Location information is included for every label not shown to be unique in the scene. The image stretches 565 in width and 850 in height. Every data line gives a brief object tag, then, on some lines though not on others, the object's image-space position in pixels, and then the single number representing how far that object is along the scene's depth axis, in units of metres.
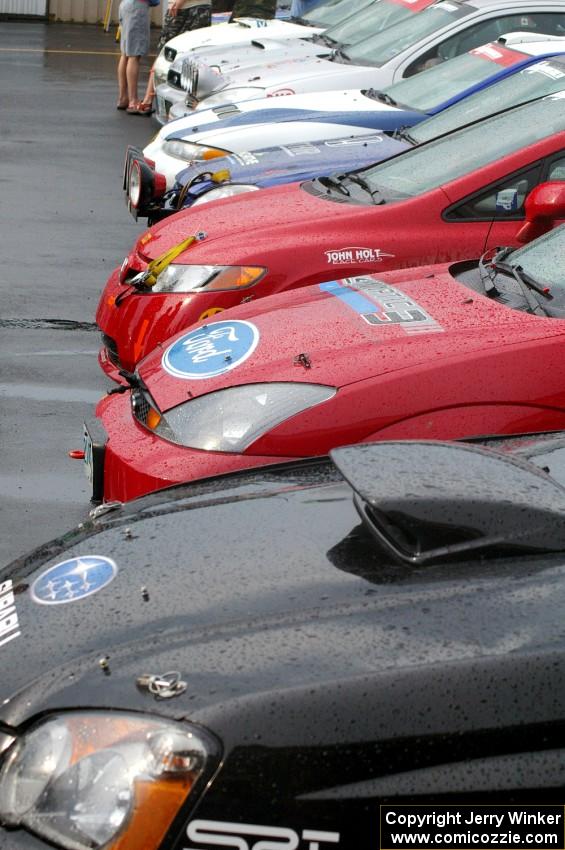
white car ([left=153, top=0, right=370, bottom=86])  25.66
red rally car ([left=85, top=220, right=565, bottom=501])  8.23
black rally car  4.00
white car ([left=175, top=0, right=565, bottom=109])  20.37
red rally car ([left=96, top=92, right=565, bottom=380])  11.66
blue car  14.91
